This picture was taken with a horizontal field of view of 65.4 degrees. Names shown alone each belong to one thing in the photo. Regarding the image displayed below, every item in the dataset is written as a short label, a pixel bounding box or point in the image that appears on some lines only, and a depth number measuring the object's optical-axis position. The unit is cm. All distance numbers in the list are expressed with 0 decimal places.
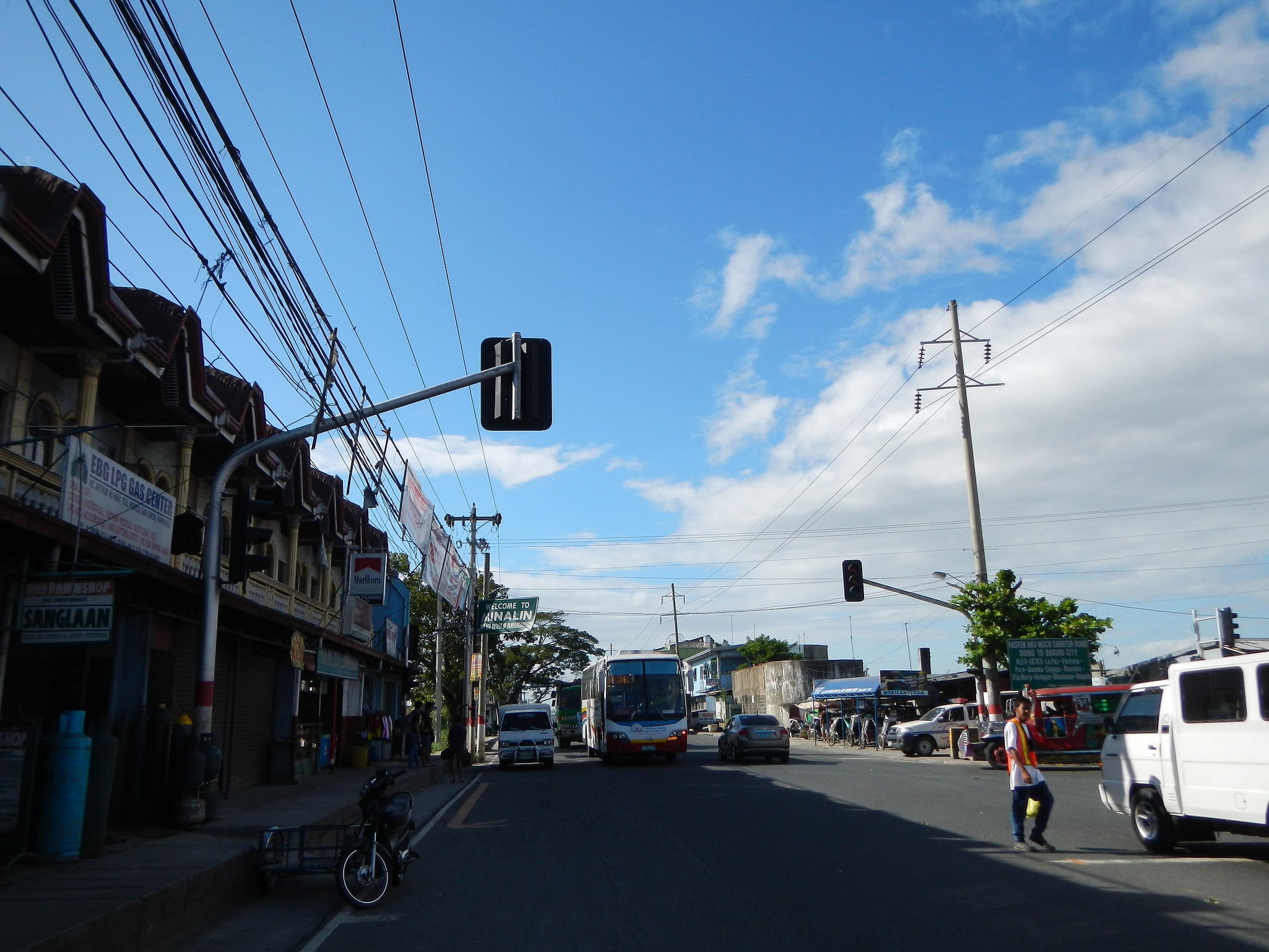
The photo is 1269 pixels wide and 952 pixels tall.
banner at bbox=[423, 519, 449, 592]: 2667
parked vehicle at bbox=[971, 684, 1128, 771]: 2714
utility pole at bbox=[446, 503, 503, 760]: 4028
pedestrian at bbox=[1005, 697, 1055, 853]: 1087
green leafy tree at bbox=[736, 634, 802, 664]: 9281
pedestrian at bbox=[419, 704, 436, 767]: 3035
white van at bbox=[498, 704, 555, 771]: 3256
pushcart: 954
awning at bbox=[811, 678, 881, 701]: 4444
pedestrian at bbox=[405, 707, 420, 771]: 2678
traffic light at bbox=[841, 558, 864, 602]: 2659
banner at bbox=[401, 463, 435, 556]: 2270
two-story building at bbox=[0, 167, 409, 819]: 1064
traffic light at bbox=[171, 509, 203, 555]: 1468
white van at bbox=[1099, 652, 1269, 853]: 942
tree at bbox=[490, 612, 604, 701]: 6975
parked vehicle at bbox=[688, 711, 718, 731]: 7600
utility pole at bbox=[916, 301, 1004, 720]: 3203
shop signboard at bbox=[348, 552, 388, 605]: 2438
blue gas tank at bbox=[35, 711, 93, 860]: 943
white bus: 3127
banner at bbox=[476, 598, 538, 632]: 3912
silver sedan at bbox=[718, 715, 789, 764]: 3200
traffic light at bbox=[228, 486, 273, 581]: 1180
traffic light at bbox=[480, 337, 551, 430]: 1113
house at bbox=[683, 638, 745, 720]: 9400
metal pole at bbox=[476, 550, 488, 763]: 4019
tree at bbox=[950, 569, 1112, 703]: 3189
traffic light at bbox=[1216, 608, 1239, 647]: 1716
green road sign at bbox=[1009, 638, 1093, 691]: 3062
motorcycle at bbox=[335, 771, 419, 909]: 881
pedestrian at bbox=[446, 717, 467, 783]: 2728
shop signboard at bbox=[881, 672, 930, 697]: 4581
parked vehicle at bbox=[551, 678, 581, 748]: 5384
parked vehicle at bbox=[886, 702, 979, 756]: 3616
